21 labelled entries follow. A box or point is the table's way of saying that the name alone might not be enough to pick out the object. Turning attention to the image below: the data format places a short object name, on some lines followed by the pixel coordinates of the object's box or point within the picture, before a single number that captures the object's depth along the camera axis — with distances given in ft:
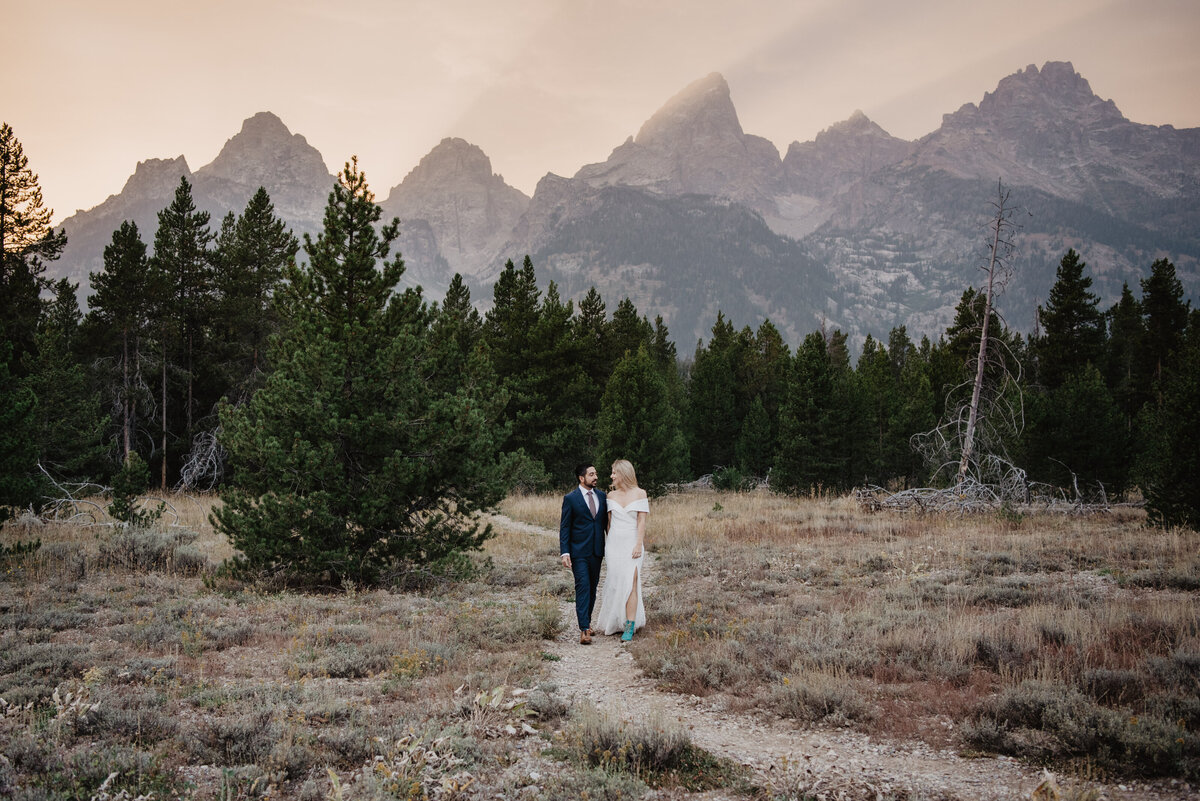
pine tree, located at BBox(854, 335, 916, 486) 101.09
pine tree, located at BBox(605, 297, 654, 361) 112.37
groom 25.41
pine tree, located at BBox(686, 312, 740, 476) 115.55
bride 25.36
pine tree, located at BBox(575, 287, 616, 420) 98.84
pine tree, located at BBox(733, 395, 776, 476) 105.91
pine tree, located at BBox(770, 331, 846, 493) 88.87
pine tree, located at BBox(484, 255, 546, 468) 92.22
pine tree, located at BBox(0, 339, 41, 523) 32.14
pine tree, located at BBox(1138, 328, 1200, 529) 42.09
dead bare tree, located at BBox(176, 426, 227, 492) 82.69
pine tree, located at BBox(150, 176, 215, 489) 84.33
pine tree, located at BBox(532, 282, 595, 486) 92.89
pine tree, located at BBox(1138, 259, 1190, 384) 111.45
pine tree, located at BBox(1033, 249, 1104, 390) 107.86
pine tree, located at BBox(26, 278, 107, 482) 62.85
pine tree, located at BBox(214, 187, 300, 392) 86.22
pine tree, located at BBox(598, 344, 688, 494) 79.51
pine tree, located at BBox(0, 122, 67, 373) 69.67
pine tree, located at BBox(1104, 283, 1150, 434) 114.21
